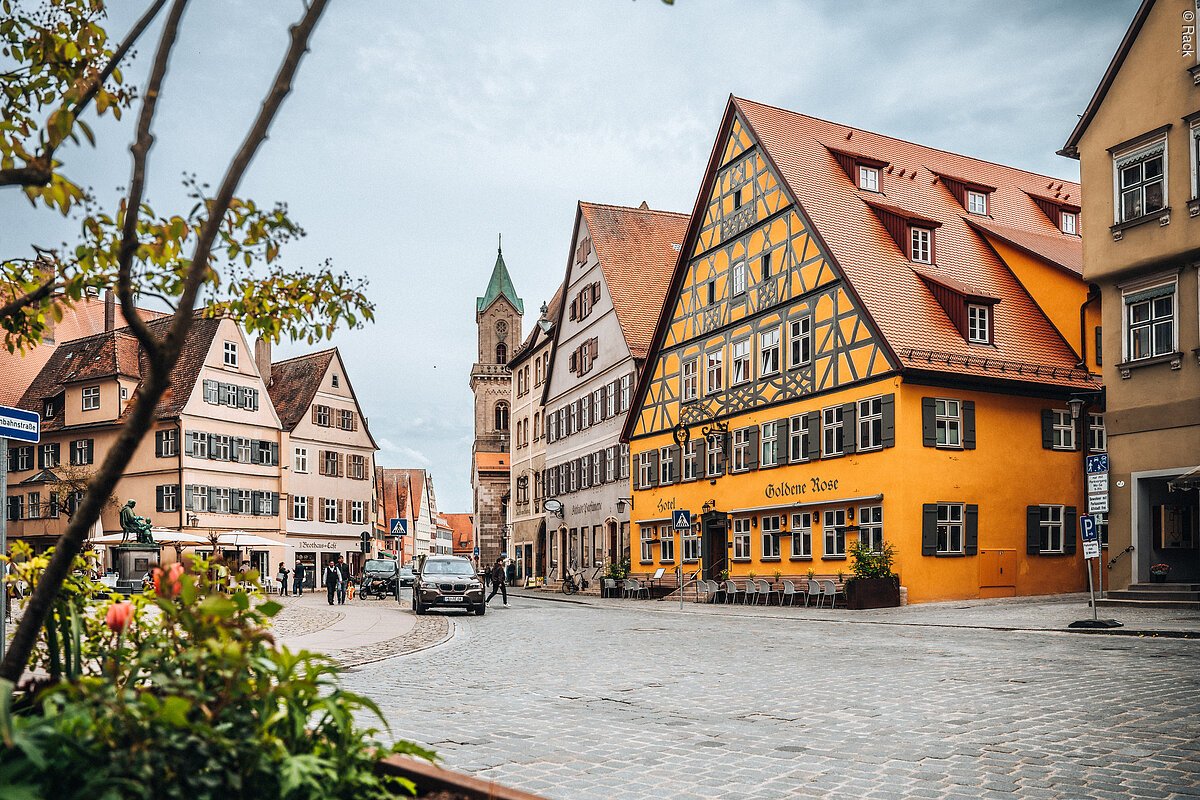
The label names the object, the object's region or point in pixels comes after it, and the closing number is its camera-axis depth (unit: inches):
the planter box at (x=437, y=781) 143.0
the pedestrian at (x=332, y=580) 1493.6
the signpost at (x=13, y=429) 338.3
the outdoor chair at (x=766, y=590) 1278.3
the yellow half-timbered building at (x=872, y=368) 1168.8
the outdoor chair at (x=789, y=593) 1238.7
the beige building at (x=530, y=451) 2373.3
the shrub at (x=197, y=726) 109.6
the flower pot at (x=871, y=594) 1116.5
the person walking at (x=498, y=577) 1424.7
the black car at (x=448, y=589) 1168.2
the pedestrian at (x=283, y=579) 2015.3
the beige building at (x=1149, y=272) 946.1
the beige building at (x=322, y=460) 2492.6
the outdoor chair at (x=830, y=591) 1153.4
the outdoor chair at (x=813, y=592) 1188.5
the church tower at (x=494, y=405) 3004.4
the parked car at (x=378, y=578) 1784.0
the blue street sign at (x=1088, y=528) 742.6
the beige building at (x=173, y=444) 2210.9
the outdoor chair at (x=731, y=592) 1333.7
